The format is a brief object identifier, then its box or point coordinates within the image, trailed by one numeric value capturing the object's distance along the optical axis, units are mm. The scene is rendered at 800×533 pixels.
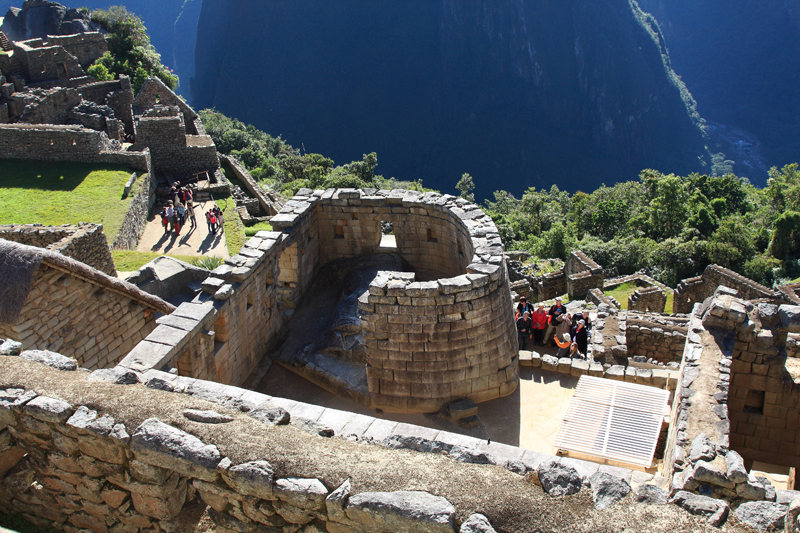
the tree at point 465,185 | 77619
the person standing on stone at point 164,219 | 25777
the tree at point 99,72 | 41469
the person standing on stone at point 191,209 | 26906
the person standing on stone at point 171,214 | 25350
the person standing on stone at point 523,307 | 14102
